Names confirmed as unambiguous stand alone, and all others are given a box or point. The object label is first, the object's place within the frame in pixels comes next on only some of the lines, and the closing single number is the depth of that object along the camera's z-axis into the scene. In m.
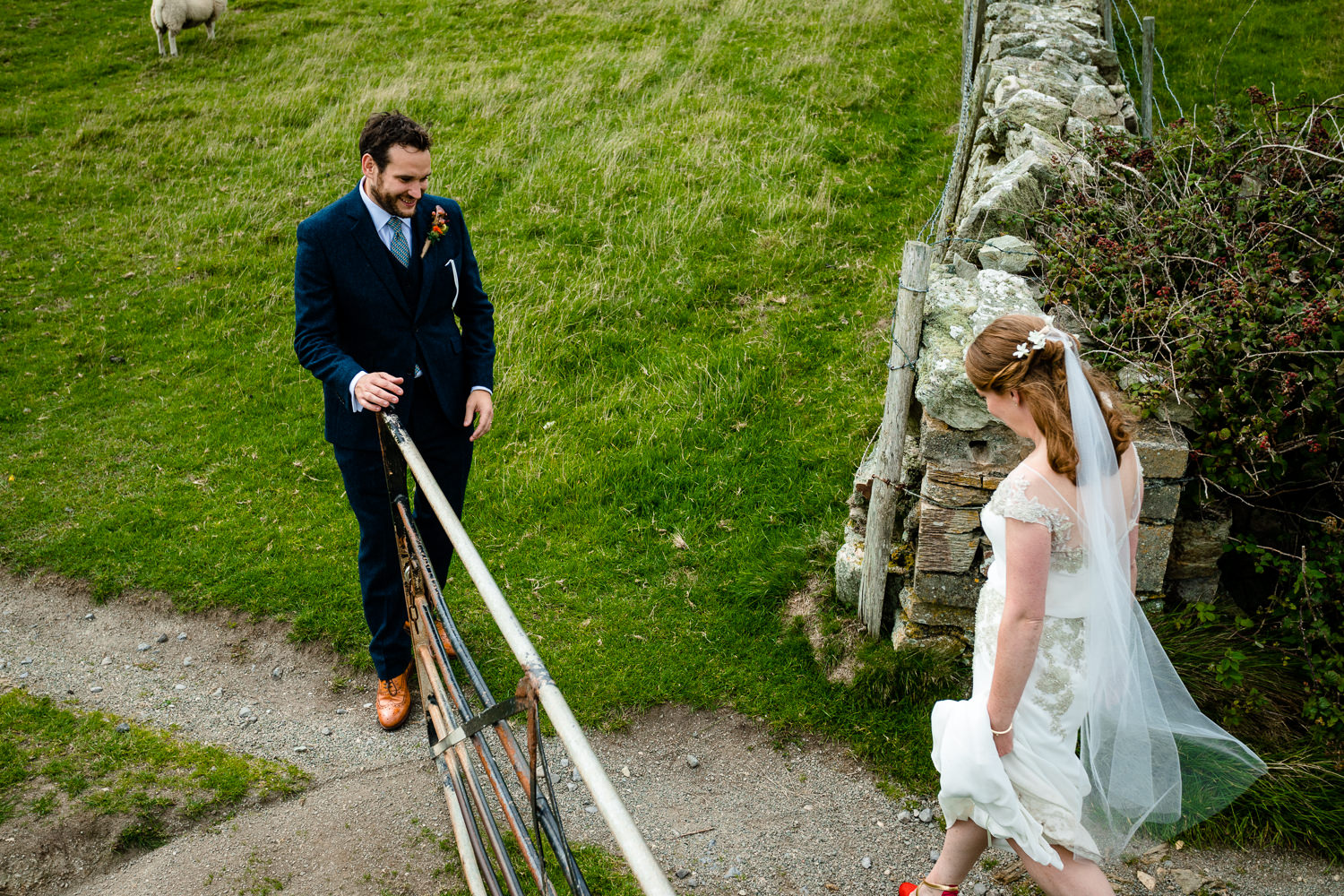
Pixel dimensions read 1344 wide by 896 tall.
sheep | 15.70
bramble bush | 4.02
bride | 2.86
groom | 3.90
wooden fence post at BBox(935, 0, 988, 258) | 7.78
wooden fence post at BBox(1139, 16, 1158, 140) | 8.30
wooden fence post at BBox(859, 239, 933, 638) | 4.44
